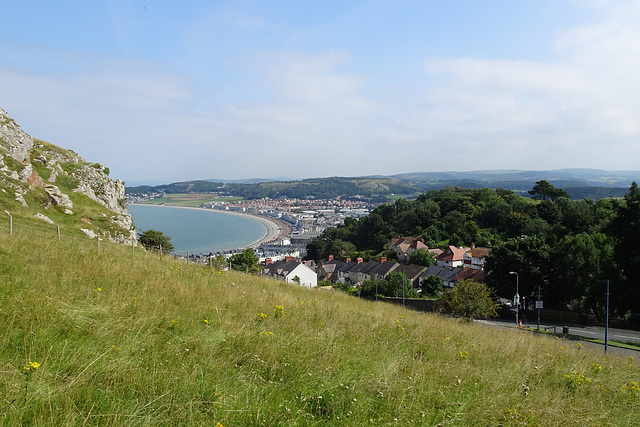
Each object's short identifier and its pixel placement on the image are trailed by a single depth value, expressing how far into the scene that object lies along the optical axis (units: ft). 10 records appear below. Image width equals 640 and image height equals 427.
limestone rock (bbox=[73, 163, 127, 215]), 93.16
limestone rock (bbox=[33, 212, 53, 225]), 66.03
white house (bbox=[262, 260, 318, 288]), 171.60
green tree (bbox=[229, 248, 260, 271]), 132.74
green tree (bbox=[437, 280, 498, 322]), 71.31
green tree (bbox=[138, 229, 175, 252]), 107.45
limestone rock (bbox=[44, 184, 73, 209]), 77.71
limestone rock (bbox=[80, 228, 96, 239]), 69.64
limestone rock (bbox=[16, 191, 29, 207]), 70.07
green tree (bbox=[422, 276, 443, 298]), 142.61
